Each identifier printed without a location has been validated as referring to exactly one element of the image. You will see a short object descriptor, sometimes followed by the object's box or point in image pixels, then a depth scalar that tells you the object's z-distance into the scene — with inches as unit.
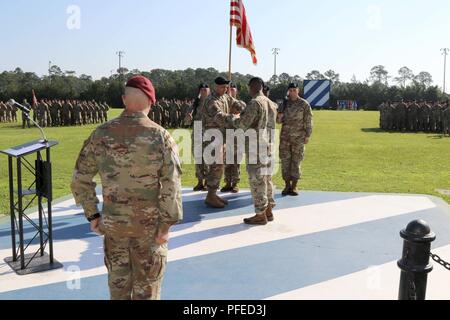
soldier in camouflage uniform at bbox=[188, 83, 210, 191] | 269.9
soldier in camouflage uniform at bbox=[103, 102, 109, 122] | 1124.9
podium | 156.3
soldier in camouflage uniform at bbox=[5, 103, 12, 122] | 1167.6
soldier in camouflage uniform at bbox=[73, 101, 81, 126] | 1027.9
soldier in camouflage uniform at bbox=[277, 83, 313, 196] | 287.3
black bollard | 99.5
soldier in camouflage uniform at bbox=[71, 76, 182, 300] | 102.6
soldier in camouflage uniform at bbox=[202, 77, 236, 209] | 244.2
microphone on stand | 150.1
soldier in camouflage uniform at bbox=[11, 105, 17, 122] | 1158.0
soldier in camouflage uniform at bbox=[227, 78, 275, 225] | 213.2
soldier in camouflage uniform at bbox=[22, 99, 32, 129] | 933.7
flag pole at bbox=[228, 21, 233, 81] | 271.1
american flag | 296.5
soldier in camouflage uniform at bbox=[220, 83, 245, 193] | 293.4
